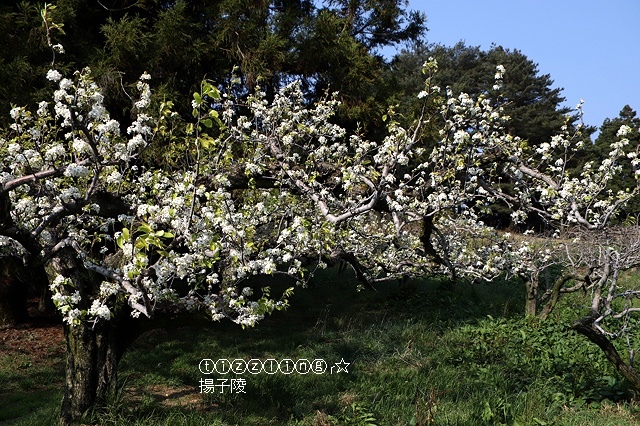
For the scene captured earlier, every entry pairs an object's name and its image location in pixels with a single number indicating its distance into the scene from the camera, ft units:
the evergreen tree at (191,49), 29.37
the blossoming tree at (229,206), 14.69
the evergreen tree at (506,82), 133.90
